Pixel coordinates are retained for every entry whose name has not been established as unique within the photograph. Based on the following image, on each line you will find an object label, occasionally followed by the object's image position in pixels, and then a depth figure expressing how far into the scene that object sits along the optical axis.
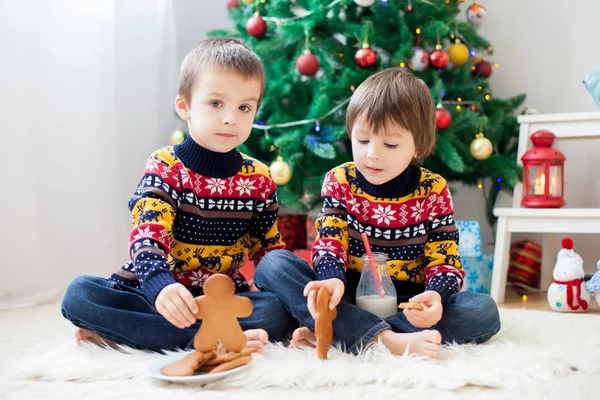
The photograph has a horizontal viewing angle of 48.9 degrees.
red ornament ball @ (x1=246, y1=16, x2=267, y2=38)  2.02
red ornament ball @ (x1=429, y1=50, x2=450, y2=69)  1.91
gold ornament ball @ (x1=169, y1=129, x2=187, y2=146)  2.09
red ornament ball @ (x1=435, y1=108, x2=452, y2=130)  1.85
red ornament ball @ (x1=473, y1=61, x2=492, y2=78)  2.17
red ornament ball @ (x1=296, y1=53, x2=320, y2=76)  1.89
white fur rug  0.92
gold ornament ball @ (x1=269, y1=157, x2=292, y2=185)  1.94
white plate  0.92
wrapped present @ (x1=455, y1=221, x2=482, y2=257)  1.91
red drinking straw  1.14
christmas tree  1.92
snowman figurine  1.70
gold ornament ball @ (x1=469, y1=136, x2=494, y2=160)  1.97
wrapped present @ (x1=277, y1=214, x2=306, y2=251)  2.30
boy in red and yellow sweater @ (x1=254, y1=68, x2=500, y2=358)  1.11
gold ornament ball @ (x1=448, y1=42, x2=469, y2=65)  2.00
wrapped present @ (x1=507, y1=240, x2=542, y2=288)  2.12
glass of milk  1.15
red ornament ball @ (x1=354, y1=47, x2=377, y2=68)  1.87
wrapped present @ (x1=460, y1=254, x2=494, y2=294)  1.96
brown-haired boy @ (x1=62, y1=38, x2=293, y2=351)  1.12
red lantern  1.95
